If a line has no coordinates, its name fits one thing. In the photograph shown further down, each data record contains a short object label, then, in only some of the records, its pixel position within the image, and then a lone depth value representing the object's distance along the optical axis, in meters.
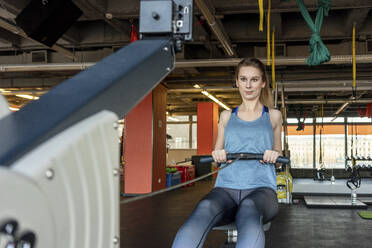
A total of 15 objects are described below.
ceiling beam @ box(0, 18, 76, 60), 4.81
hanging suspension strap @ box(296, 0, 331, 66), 2.77
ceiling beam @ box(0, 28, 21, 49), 6.06
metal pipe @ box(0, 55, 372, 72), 5.99
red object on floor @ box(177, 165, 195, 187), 10.73
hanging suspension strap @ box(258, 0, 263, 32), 2.67
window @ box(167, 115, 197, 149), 18.97
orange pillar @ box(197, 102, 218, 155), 12.33
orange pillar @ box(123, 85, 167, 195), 8.20
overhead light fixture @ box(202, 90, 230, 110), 9.46
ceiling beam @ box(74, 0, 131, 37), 4.49
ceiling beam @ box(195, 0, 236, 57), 3.96
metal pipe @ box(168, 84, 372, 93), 7.18
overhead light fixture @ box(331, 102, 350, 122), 11.35
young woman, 1.36
